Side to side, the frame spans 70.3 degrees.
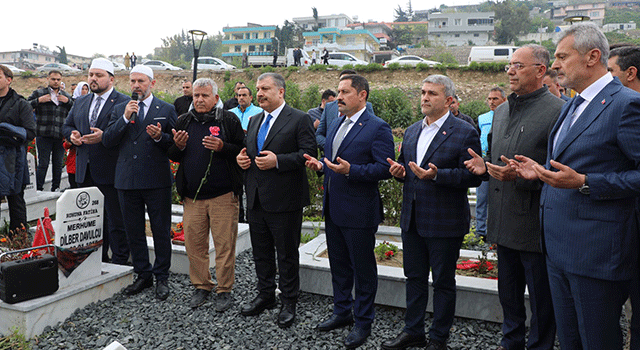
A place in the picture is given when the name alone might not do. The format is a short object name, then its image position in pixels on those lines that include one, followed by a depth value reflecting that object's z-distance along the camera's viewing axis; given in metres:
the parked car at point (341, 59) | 37.62
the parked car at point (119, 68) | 41.00
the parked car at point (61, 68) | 40.19
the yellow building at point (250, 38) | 77.69
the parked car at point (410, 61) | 32.13
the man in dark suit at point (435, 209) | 3.42
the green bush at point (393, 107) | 19.72
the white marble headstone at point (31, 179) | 7.50
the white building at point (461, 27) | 83.31
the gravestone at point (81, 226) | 4.28
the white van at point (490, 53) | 36.62
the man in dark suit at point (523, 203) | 3.12
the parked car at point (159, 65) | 40.06
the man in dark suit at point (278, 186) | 4.07
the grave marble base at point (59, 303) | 3.82
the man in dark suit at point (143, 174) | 4.62
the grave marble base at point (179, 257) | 5.34
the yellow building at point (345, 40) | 65.50
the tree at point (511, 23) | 71.44
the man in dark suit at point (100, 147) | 4.99
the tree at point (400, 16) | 115.31
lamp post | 14.52
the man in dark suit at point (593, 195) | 2.26
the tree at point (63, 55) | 73.97
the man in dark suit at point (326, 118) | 6.20
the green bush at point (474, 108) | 20.24
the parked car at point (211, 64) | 38.66
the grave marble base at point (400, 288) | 3.97
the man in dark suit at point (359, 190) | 3.76
